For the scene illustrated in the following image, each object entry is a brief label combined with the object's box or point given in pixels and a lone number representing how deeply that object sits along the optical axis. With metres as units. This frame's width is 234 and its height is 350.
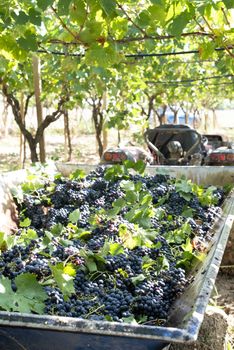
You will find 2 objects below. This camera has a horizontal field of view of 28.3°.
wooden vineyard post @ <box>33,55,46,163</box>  7.09
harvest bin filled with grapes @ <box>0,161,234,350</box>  1.59
